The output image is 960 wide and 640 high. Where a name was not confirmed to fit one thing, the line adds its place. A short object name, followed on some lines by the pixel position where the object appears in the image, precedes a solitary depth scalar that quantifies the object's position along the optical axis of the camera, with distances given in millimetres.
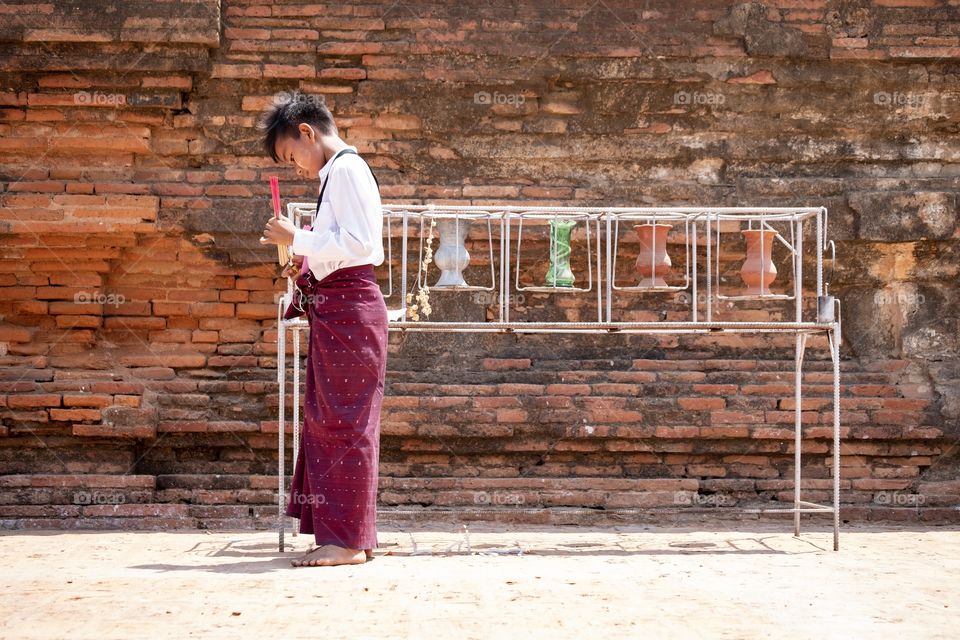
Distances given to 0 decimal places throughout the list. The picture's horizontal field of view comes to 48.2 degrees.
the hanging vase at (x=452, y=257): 4855
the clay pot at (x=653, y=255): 4941
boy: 3947
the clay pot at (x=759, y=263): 4938
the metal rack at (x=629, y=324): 4684
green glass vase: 4883
